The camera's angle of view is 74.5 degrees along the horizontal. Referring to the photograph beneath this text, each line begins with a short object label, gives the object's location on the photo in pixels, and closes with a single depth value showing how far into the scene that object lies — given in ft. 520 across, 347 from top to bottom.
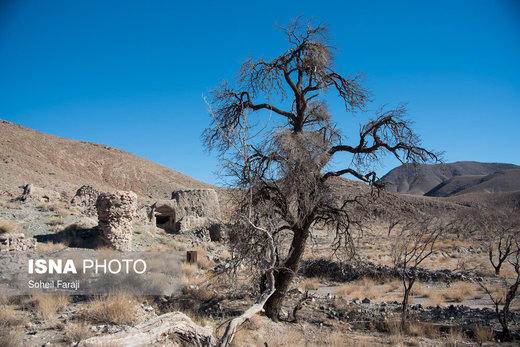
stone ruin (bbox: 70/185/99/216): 75.74
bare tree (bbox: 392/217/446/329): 26.79
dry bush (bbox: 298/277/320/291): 44.10
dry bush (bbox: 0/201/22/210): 60.80
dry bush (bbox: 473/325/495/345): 23.70
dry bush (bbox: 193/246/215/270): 48.50
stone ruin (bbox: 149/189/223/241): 74.01
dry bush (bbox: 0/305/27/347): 16.65
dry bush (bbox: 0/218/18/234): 48.08
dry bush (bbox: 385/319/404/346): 23.47
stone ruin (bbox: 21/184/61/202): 69.97
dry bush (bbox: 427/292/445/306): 37.12
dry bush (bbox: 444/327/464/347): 22.21
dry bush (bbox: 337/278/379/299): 41.07
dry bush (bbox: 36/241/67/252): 43.08
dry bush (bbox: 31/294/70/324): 21.77
